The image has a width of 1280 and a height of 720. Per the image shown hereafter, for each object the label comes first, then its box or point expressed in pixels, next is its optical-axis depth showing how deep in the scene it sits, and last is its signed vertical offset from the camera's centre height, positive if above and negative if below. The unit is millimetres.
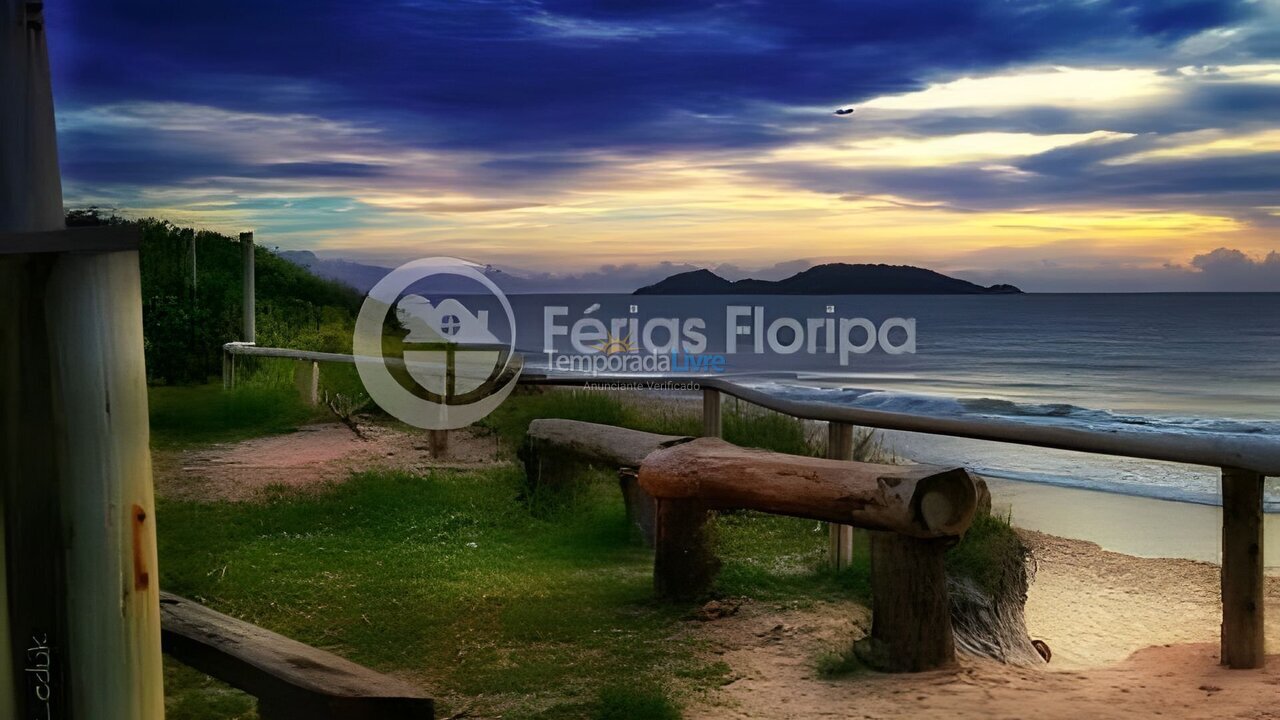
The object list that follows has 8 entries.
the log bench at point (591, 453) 6590 -1102
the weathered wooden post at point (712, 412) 6988 -791
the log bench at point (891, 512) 4273 -965
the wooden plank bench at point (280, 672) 2447 -989
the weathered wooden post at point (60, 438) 1983 -263
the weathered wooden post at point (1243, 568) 4289 -1191
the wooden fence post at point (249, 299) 13508 +63
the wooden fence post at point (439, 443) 10094 -1422
